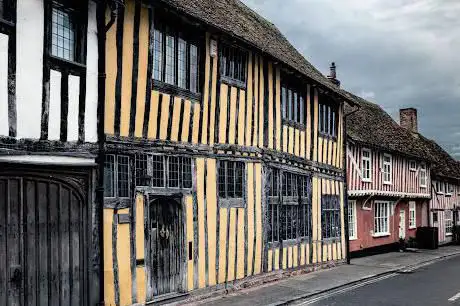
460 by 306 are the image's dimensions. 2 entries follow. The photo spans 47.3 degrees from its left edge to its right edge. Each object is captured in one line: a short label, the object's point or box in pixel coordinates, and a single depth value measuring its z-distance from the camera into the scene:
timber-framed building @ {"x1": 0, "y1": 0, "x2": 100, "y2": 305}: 7.53
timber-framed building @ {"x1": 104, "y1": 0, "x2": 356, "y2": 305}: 9.77
